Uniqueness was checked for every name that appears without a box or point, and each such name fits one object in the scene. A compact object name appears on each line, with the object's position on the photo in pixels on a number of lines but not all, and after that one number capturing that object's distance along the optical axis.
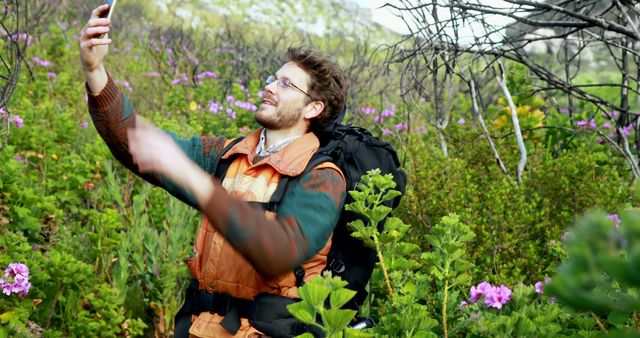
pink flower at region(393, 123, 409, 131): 5.82
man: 1.68
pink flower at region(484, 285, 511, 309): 1.83
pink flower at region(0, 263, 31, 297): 2.66
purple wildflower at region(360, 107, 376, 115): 6.20
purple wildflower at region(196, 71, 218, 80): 6.98
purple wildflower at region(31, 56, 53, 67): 6.41
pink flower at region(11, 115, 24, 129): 4.09
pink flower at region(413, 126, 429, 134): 6.58
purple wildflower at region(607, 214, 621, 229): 2.40
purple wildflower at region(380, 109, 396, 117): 6.04
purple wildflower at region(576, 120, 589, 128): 4.39
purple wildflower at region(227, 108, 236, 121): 5.42
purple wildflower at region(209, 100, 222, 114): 5.55
